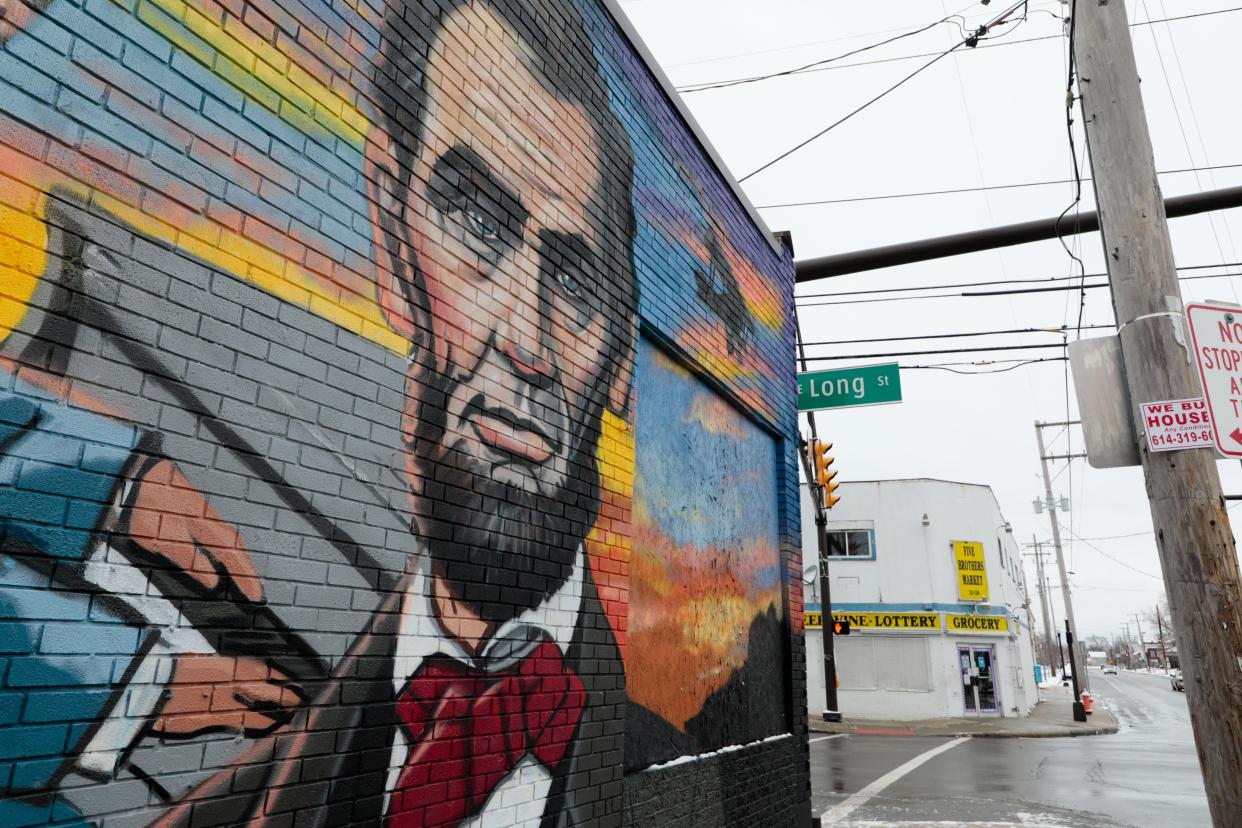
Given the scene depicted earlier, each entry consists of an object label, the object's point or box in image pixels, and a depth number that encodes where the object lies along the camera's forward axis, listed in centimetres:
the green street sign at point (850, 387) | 978
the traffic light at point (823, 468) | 1584
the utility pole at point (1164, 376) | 380
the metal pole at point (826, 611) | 1764
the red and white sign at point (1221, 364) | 402
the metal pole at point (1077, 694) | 2502
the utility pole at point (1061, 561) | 2928
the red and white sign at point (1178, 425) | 404
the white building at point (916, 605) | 2681
